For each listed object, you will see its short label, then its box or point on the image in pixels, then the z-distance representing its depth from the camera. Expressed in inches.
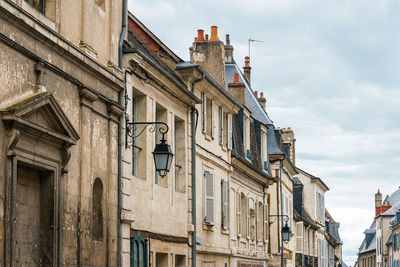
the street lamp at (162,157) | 596.7
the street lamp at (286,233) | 1286.9
